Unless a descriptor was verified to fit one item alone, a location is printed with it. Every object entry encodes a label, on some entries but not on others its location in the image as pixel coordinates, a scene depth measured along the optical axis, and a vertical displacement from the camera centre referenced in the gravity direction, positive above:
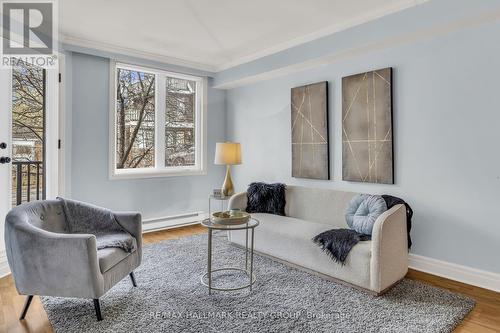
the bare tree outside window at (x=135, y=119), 4.45 +0.71
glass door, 3.09 +0.37
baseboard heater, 4.59 -0.76
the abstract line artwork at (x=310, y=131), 3.91 +0.47
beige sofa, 2.54 -0.64
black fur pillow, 3.91 -0.38
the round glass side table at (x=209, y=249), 2.57 -0.63
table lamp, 4.39 +0.19
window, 4.43 +0.68
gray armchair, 2.09 -0.61
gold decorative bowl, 2.63 -0.40
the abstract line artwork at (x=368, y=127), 3.30 +0.44
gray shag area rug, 2.12 -1.00
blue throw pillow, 2.84 -0.39
